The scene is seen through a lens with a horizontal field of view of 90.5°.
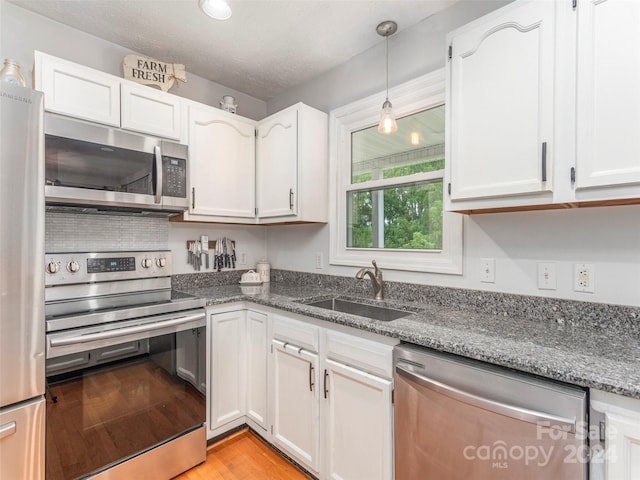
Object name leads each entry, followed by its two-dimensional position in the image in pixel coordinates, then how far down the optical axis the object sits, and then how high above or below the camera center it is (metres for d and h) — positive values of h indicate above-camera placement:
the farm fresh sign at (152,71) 1.91 +1.04
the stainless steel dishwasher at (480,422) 0.88 -0.57
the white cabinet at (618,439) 0.80 -0.51
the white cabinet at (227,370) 1.87 -0.80
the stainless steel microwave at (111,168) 1.51 +0.37
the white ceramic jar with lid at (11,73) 1.39 +0.74
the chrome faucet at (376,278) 1.93 -0.23
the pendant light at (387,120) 1.64 +0.62
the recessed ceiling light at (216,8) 1.58 +1.17
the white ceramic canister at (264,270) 2.66 -0.26
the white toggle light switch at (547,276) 1.39 -0.15
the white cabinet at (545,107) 1.02 +0.50
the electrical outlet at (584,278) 1.30 -0.15
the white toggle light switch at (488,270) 1.57 -0.14
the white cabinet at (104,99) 1.58 +0.77
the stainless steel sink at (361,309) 1.76 -0.42
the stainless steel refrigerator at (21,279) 1.14 -0.16
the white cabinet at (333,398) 1.32 -0.75
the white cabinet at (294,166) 2.17 +0.52
